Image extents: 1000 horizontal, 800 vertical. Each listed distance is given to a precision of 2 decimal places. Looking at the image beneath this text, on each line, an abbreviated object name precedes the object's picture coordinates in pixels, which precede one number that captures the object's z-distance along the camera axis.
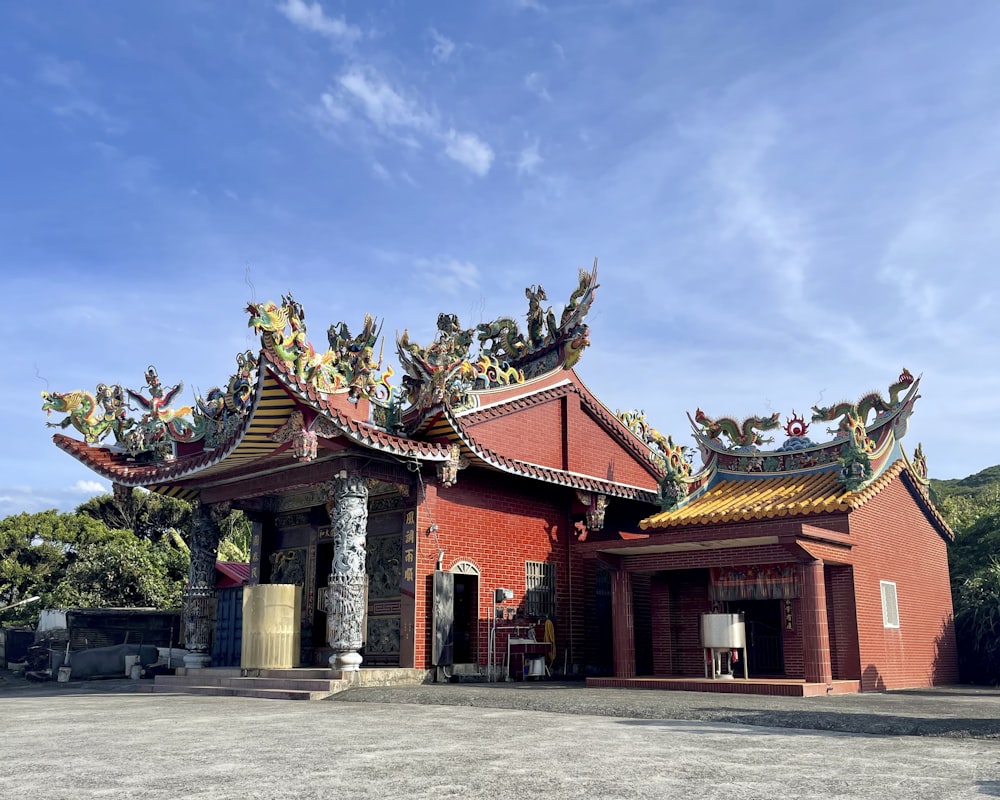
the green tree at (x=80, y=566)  26.70
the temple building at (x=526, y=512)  14.62
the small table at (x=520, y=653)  16.81
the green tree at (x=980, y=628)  18.78
